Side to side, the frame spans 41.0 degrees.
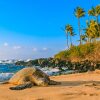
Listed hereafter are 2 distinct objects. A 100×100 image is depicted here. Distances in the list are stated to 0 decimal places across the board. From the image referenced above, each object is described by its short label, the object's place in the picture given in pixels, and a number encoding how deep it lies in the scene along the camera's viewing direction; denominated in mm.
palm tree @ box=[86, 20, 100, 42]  35079
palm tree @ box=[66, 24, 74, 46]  44304
